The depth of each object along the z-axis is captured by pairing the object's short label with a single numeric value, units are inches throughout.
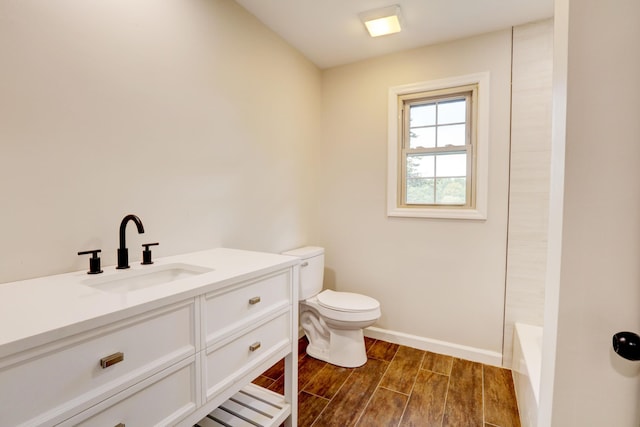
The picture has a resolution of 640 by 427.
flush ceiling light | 75.4
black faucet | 47.6
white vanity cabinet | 26.2
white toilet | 82.7
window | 88.2
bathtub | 53.1
